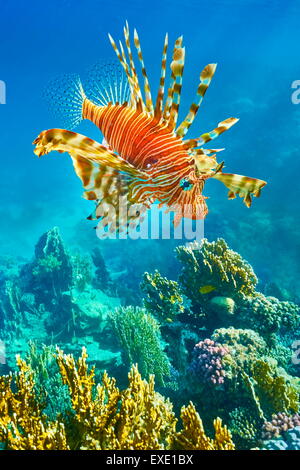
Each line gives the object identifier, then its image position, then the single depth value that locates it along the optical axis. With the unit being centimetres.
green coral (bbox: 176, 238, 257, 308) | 491
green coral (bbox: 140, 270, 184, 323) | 504
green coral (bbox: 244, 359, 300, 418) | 348
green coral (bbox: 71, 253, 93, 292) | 955
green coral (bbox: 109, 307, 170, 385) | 491
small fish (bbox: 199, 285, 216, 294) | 473
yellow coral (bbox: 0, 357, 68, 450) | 194
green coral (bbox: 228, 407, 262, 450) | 318
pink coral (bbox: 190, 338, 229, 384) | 356
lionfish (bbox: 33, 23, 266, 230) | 164
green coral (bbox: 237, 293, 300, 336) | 454
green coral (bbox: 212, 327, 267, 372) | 378
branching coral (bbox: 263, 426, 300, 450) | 276
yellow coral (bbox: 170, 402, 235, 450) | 208
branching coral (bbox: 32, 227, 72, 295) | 897
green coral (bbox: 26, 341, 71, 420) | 376
